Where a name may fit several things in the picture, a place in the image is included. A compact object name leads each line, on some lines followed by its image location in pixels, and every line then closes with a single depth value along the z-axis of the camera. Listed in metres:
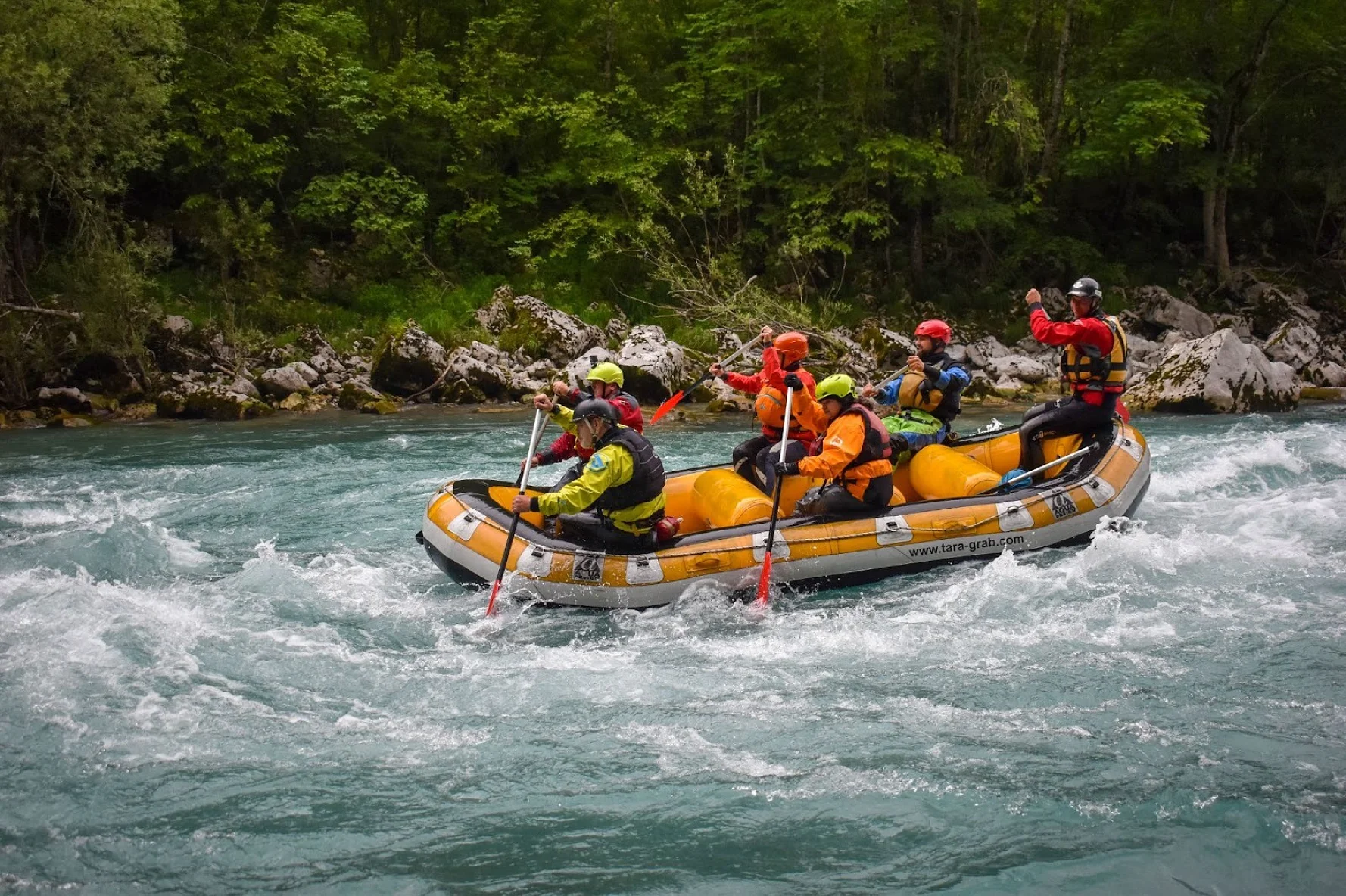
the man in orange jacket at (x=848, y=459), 7.48
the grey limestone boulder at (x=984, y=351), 18.73
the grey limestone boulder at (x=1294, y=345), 18.09
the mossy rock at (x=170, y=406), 15.27
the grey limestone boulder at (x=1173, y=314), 19.61
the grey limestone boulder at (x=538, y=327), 18.61
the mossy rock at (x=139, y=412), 15.26
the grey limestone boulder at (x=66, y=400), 15.24
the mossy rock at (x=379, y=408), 16.11
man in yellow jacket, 6.91
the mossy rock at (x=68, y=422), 14.51
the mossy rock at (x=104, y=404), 15.48
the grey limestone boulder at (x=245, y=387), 16.25
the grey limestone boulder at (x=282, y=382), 16.55
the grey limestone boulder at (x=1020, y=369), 17.89
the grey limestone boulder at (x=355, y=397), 16.31
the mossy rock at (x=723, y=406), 16.23
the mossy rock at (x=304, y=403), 16.05
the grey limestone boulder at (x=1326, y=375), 17.73
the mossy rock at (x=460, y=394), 16.98
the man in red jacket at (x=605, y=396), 7.66
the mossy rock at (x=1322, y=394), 16.61
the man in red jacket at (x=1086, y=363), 8.45
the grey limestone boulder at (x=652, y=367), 16.33
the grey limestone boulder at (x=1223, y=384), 15.16
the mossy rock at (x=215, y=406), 15.30
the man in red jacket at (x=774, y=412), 8.54
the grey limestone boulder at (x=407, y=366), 17.22
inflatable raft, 7.13
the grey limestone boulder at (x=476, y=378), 17.03
